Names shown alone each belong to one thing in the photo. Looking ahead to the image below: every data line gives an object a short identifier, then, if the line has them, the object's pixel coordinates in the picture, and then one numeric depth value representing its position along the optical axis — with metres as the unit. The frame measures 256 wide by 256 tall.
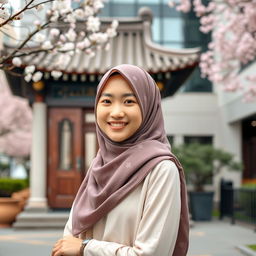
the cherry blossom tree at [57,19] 4.26
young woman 2.16
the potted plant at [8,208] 12.34
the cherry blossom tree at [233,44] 13.31
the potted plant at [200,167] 14.03
